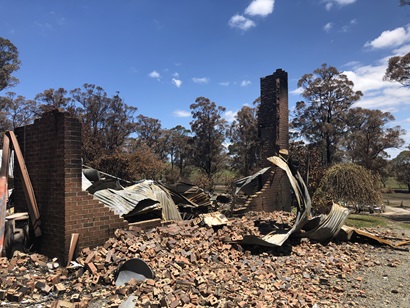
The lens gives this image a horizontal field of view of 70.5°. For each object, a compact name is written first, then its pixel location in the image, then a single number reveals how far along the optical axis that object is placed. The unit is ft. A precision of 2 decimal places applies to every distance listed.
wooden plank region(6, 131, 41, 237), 17.09
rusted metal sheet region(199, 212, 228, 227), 23.14
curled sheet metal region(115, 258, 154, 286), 13.99
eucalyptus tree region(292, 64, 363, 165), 105.19
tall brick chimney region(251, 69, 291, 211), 34.65
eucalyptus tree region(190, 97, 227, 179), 115.44
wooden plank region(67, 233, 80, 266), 15.67
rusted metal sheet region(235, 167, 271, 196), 34.04
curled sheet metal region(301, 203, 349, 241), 22.53
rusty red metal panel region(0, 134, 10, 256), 15.46
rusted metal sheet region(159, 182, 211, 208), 31.42
